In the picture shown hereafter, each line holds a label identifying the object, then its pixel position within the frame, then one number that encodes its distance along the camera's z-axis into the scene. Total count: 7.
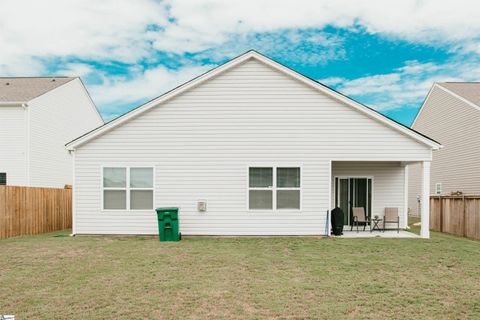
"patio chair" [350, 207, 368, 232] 14.85
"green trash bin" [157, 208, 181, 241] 12.61
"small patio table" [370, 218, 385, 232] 14.70
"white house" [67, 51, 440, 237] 13.28
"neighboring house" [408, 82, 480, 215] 19.70
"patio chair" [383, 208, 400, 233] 15.03
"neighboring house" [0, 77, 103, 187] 19.00
